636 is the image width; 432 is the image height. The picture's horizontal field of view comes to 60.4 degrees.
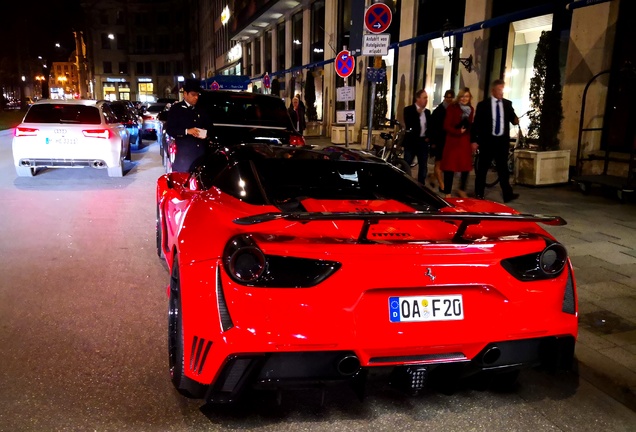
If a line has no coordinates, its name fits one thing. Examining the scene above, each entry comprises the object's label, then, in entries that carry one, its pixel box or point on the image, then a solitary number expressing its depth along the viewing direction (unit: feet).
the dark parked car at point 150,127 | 74.54
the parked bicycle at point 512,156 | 39.59
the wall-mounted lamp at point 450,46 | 49.70
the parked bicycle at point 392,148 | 42.78
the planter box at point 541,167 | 36.04
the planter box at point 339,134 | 72.18
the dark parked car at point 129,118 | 54.03
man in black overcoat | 25.63
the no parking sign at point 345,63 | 40.40
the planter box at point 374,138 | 63.82
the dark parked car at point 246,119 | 29.32
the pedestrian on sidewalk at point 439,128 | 32.30
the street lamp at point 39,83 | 314.55
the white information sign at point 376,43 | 31.76
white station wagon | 34.68
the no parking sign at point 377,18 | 31.24
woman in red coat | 29.50
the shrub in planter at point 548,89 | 36.22
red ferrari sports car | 8.00
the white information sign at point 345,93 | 37.99
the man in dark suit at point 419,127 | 33.47
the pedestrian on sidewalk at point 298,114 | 58.65
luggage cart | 29.84
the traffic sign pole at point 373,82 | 32.58
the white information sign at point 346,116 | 35.58
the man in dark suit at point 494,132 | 28.17
